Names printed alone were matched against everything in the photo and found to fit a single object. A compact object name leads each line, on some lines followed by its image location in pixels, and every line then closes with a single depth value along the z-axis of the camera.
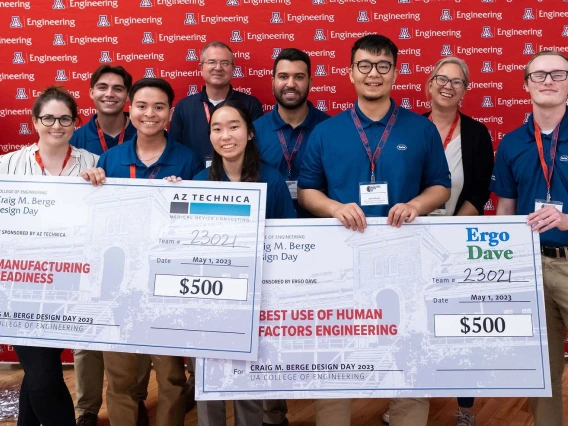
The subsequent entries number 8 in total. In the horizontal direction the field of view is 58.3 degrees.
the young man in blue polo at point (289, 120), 2.87
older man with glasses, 3.32
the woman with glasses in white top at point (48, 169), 2.28
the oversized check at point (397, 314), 2.09
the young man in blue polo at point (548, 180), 2.24
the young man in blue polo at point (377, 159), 2.21
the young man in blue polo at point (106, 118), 3.07
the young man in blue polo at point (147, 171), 2.42
